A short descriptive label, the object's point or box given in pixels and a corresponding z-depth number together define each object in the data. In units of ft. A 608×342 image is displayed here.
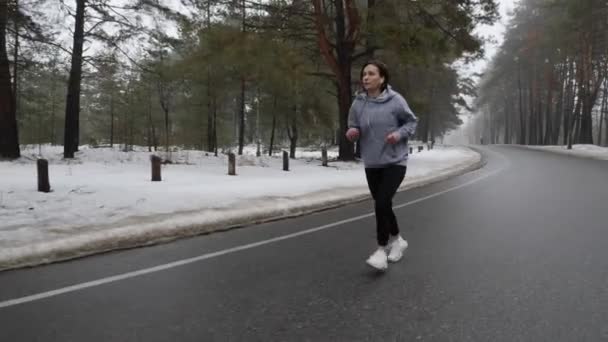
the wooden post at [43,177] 26.22
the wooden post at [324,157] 56.52
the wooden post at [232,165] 42.12
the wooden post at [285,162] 50.62
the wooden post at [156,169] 34.17
